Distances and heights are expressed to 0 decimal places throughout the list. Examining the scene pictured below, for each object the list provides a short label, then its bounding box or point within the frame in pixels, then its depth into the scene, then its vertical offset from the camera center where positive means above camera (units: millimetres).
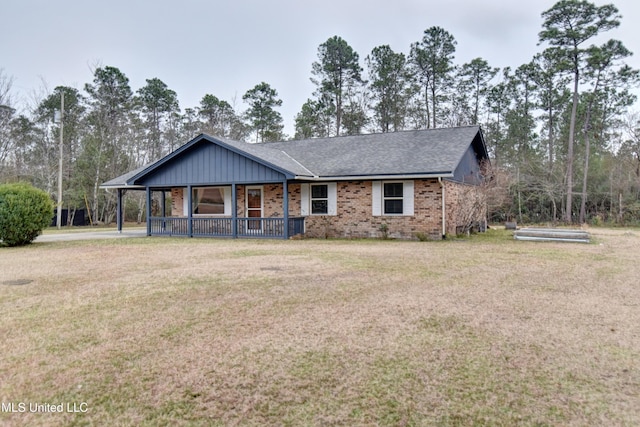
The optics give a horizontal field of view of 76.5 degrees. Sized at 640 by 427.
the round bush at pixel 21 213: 12930 +22
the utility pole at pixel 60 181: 25375 +2016
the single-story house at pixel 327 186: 15227 +1019
